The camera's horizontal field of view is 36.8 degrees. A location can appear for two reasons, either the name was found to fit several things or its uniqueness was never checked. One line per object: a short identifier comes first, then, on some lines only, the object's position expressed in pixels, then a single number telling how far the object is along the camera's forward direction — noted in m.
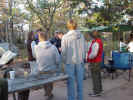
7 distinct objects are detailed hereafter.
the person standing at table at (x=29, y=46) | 5.91
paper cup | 3.36
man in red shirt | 4.94
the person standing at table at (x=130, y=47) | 7.56
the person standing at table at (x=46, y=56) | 3.90
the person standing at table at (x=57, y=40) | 6.08
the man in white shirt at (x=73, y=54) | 4.03
